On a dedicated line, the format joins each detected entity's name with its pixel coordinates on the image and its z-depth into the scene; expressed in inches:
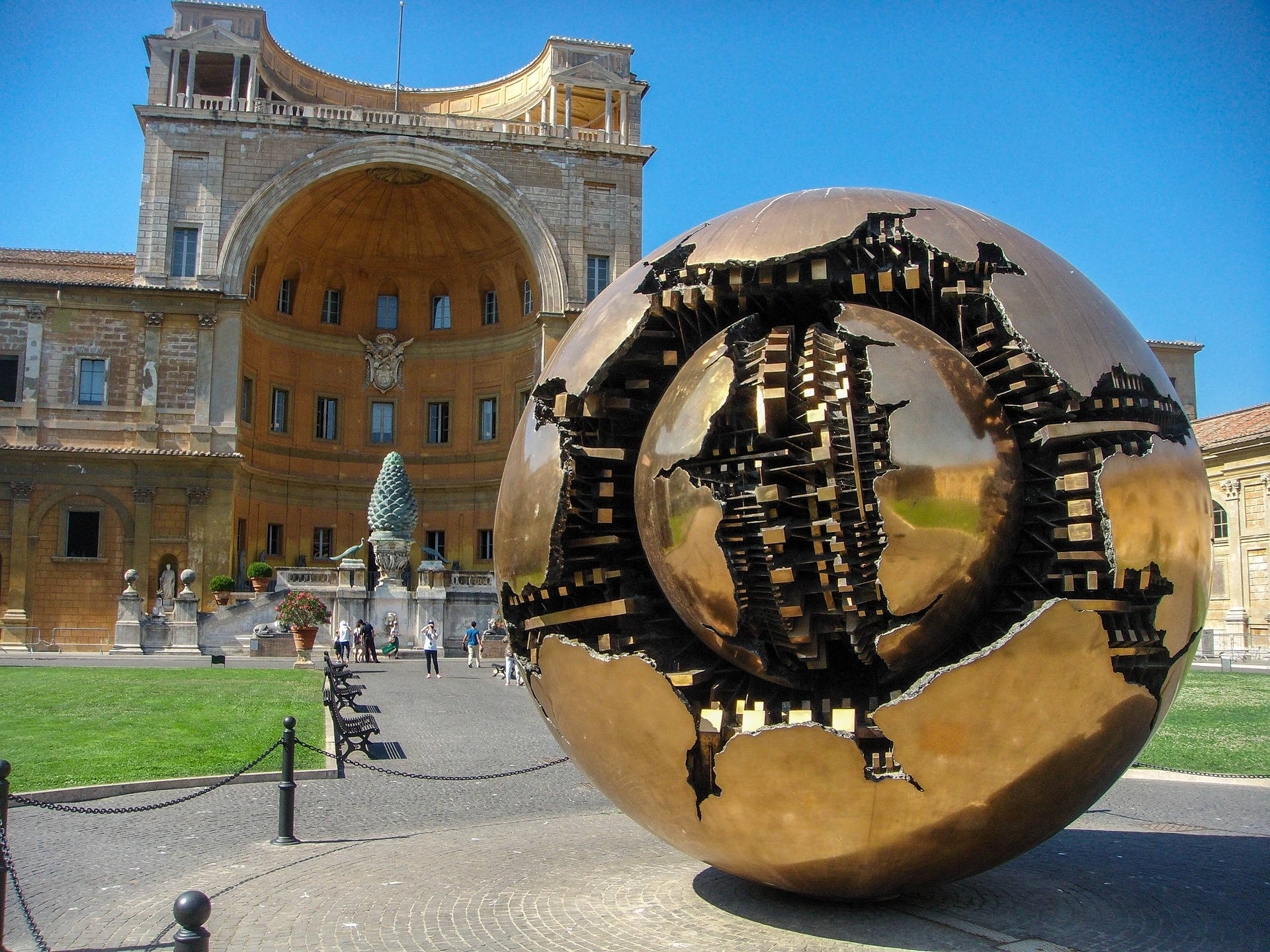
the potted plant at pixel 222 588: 1348.4
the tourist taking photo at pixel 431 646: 940.6
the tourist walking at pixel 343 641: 1071.6
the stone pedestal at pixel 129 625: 1210.0
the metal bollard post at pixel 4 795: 211.9
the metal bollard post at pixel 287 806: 308.2
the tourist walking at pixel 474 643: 1028.5
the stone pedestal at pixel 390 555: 1278.3
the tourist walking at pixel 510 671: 858.1
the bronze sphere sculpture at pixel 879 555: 177.3
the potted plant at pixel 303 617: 1040.8
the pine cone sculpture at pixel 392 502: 1294.3
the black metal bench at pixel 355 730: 460.1
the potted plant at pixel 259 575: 1358.3
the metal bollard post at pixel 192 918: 150.1
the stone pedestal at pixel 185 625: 1221.7
